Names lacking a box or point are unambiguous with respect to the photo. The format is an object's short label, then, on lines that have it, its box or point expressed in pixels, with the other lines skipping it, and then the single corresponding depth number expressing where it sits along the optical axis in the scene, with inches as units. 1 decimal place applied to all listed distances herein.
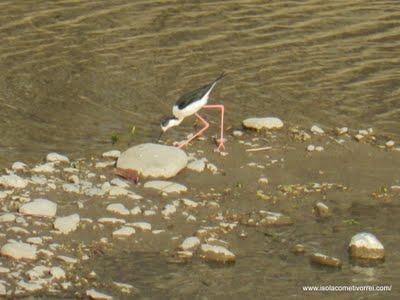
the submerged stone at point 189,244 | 637.6
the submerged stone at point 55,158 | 749.3
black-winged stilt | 800.3
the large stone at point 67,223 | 641.0
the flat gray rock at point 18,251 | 598.9
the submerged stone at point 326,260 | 636.1
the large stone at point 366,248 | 646.5
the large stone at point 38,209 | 654.5
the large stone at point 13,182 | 690.2
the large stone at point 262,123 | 837.8
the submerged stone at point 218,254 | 629.6
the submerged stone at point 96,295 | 564.1
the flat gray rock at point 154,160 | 735.1
